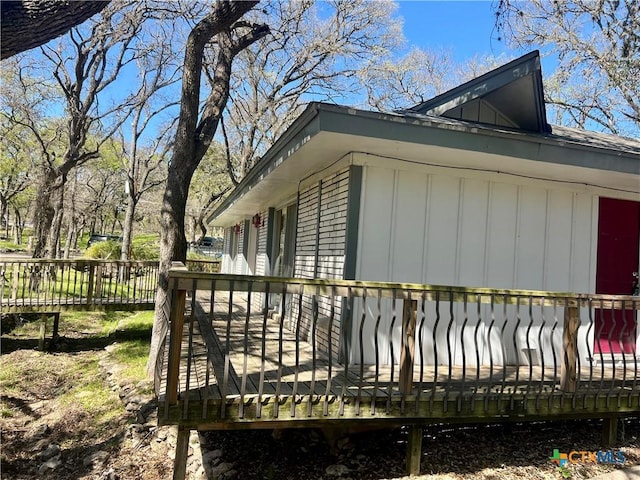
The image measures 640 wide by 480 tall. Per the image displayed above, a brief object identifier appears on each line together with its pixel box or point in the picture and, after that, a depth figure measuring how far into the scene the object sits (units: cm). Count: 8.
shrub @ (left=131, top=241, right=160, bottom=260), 2254
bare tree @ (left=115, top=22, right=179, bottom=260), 1620
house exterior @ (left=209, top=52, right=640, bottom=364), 418
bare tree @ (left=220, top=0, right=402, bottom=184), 1688
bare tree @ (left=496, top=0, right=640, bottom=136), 1247
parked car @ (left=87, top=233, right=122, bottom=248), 3384
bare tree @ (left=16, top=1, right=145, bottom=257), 1341
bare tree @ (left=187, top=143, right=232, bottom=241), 2381
